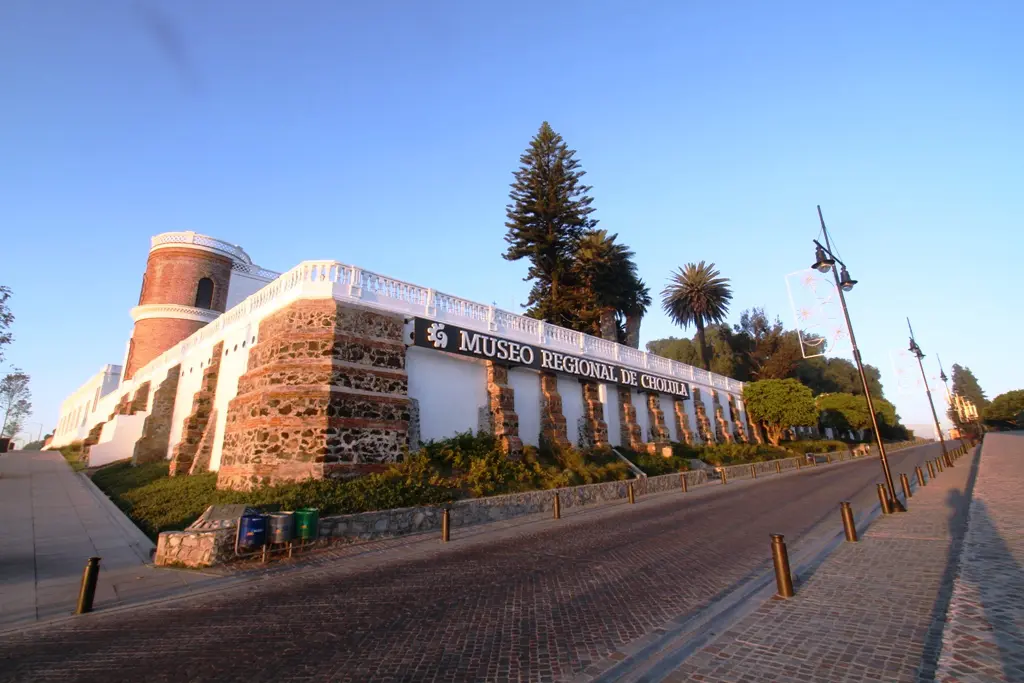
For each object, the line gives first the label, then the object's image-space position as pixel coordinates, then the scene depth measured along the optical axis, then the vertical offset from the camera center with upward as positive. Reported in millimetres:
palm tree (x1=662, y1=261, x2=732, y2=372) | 49672 +16734
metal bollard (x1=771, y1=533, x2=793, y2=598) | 6664 -1666
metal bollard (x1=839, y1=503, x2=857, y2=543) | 9852 -1620
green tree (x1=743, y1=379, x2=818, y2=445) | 38906 +3900
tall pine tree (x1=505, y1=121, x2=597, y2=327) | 34688 +17519
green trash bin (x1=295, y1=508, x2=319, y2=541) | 10359 -1182
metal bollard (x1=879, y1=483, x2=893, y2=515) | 12664 -1543
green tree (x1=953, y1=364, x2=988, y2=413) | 104675 +13046
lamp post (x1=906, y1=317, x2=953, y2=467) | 26016 +4601
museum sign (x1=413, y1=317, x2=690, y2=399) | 17125 +4595
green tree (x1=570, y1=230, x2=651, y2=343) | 34000 +13374
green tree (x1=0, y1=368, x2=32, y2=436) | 59934 +11391
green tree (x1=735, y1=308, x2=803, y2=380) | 54719 +12723
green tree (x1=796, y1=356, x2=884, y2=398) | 66000 +10428
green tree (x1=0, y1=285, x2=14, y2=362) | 18469 +6461
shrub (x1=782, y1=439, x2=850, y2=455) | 40044 +236
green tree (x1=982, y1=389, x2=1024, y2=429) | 67875 +4654
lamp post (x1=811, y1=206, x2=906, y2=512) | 13047 +4816
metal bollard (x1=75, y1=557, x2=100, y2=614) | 6703 -1594
